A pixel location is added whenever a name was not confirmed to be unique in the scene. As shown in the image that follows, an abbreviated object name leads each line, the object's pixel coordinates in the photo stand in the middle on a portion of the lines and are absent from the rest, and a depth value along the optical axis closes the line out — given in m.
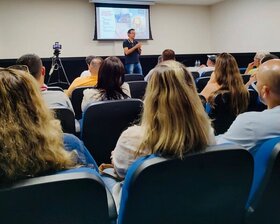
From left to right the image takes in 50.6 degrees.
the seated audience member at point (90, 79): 3.33
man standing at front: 7.21
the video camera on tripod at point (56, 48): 6.64
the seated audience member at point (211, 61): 5.82
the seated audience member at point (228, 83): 2.48
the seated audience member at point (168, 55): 4.16
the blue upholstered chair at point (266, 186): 1.04
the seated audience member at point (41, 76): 2.25
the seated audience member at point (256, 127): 1.22
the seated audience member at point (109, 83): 2.45
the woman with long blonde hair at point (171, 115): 1.02
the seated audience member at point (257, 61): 4.54
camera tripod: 6.99
